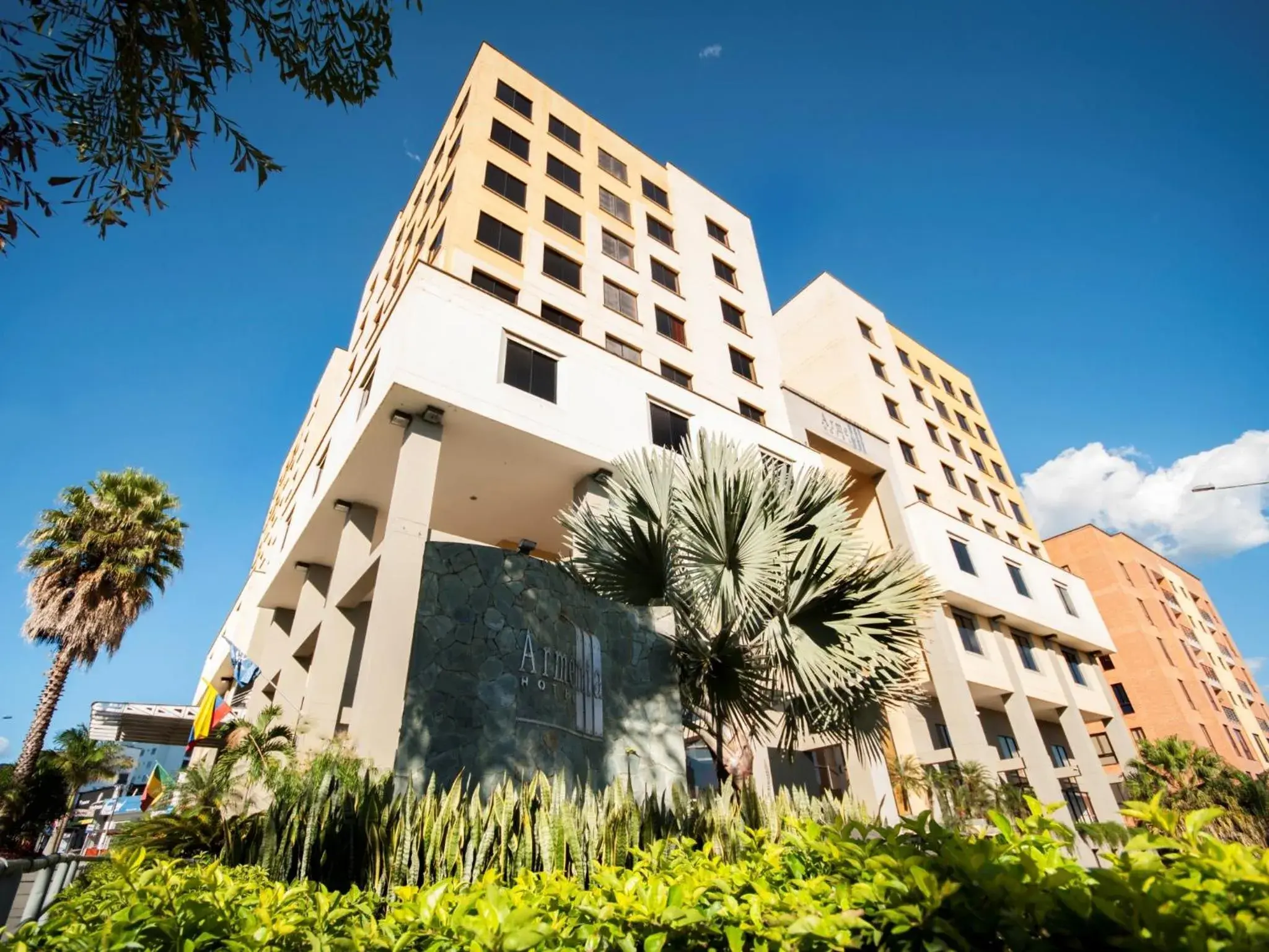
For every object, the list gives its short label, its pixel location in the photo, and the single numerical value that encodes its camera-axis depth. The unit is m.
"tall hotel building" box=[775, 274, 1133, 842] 22.23
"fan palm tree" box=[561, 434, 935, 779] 9.45
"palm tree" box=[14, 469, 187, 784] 18.77
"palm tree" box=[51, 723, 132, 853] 25.95
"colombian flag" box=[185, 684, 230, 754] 16.12
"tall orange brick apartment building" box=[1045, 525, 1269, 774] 39.25
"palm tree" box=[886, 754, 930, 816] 18.88
